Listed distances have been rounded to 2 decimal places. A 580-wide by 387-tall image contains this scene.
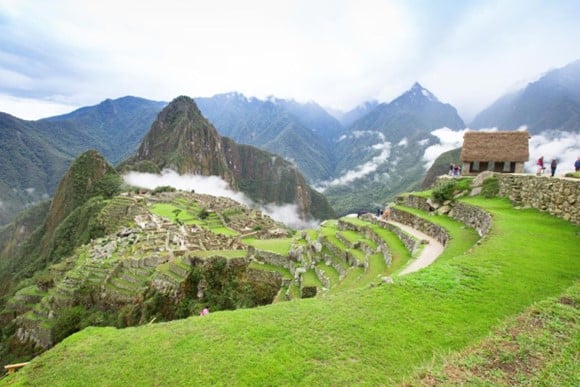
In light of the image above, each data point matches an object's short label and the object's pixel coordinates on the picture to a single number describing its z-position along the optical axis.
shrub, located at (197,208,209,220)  66.81
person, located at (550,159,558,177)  16.07
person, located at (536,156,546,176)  19.24
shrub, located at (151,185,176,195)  100.10
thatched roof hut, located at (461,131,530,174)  25.72
